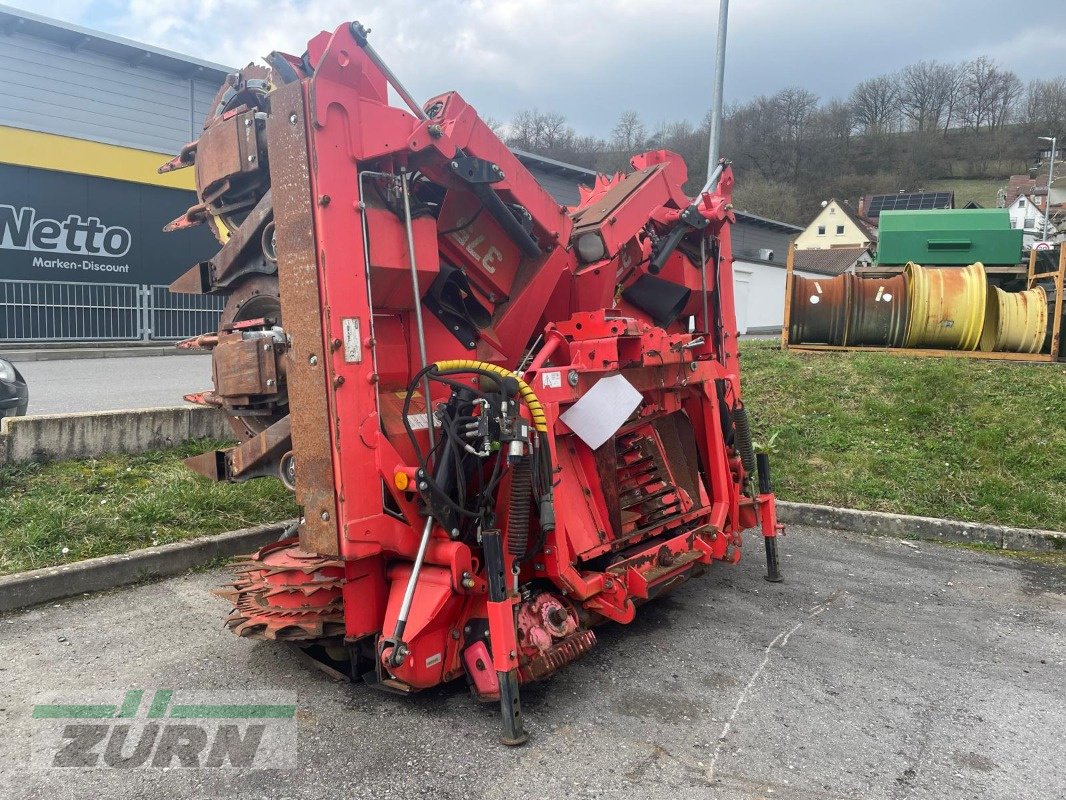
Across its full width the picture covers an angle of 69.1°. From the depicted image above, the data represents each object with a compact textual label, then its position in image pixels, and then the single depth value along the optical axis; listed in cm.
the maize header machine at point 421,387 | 289
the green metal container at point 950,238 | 1056
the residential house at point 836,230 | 5400
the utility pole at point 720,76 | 935
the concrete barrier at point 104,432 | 520
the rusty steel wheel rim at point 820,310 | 952
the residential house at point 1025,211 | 5328
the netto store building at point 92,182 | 1529
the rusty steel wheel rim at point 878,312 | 917
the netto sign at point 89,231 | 1536
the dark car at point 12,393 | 583
